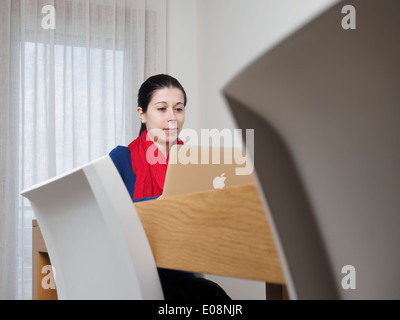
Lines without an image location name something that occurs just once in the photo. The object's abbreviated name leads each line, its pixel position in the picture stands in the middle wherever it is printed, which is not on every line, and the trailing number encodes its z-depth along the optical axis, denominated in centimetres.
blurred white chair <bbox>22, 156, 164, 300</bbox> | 73
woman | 190
